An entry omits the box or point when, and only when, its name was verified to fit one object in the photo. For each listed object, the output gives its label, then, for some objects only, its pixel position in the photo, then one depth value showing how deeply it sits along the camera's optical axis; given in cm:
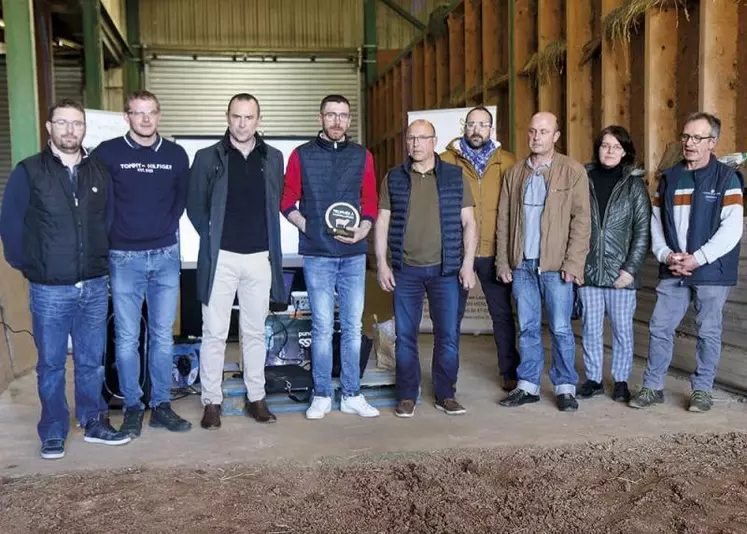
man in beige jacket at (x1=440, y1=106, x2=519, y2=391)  392
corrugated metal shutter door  1311
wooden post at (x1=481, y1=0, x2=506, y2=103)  698
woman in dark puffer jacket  379
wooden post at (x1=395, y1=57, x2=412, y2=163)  1041
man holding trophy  358
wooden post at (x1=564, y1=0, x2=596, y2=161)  541
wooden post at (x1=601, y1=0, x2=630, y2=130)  498
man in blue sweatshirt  332
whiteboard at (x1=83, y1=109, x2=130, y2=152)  553
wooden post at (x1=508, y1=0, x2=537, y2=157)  632
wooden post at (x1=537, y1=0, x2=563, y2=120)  585
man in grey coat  343
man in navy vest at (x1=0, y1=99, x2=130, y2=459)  305
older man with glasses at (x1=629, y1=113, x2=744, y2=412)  354
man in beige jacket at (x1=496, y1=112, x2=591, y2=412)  370
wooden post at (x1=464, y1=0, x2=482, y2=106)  750
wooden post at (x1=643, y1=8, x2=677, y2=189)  453
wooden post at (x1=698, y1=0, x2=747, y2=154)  404
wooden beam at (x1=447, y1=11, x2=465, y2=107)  804
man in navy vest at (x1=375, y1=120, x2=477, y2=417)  364
